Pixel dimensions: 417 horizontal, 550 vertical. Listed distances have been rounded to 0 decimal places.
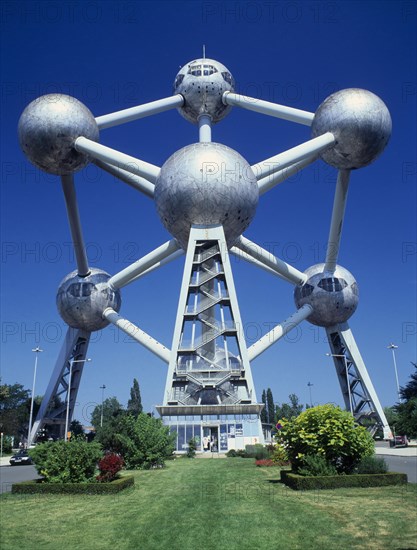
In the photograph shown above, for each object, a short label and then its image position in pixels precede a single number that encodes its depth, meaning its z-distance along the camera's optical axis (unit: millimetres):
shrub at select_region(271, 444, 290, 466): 16906
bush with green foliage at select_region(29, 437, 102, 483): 16188
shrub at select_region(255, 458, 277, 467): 24062
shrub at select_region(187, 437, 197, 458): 32594
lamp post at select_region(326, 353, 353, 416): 47719
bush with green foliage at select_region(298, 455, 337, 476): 15570
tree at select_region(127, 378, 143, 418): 77250
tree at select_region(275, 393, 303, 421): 106500
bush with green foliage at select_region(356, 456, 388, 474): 15856
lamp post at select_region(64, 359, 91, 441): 46206
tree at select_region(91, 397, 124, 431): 102438
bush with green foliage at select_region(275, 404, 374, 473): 15906
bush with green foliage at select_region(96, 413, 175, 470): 24516
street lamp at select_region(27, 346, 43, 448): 51969
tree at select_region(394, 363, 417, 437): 43062
